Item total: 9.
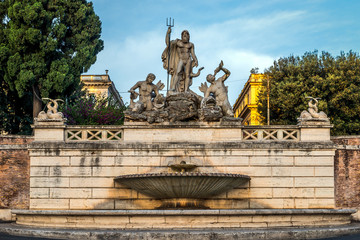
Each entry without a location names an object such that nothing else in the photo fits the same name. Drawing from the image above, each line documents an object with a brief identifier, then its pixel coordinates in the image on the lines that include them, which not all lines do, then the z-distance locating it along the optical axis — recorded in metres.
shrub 28.69
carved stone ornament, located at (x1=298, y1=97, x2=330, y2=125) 21.59
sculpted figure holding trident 23.80
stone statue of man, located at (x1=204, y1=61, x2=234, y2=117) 22.33
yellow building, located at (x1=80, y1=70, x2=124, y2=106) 62.81
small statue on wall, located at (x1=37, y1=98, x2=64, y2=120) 21.67
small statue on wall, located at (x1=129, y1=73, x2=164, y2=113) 22.47
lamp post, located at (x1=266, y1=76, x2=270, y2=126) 39.41
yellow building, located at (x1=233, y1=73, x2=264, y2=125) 64.25
